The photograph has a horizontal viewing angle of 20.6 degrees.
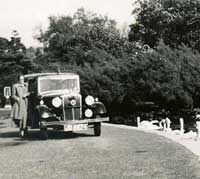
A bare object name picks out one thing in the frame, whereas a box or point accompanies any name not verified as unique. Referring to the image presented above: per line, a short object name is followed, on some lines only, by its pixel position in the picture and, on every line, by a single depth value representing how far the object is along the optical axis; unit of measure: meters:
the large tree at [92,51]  37.94
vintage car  17.11
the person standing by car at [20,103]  18.16
